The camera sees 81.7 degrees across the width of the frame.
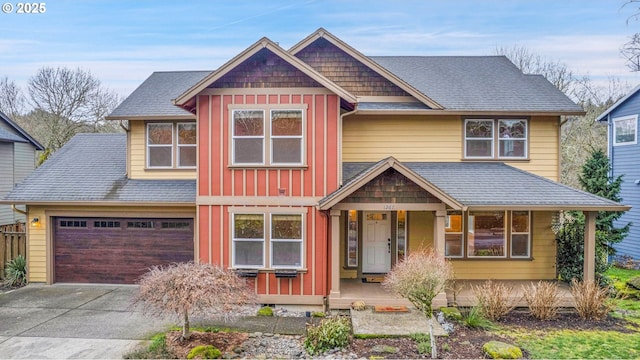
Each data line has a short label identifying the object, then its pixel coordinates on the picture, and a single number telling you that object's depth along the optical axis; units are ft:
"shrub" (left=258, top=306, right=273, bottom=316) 28.71
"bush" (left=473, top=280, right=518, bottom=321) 27.61
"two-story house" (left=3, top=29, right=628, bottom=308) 30.86
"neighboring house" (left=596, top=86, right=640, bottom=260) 48.32
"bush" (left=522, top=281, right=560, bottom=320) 27.68
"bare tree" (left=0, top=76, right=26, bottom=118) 95.55
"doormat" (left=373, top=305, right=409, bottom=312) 28.37
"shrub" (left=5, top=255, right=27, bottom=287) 36.68
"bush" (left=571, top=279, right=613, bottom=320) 27.75
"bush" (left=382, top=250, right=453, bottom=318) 22.12
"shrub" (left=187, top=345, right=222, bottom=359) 20.68
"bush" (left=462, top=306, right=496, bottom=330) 25.81
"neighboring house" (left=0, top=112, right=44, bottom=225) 53.67
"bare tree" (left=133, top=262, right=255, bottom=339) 21.01
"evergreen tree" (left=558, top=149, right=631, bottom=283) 34.27
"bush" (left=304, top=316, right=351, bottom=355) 22.25
